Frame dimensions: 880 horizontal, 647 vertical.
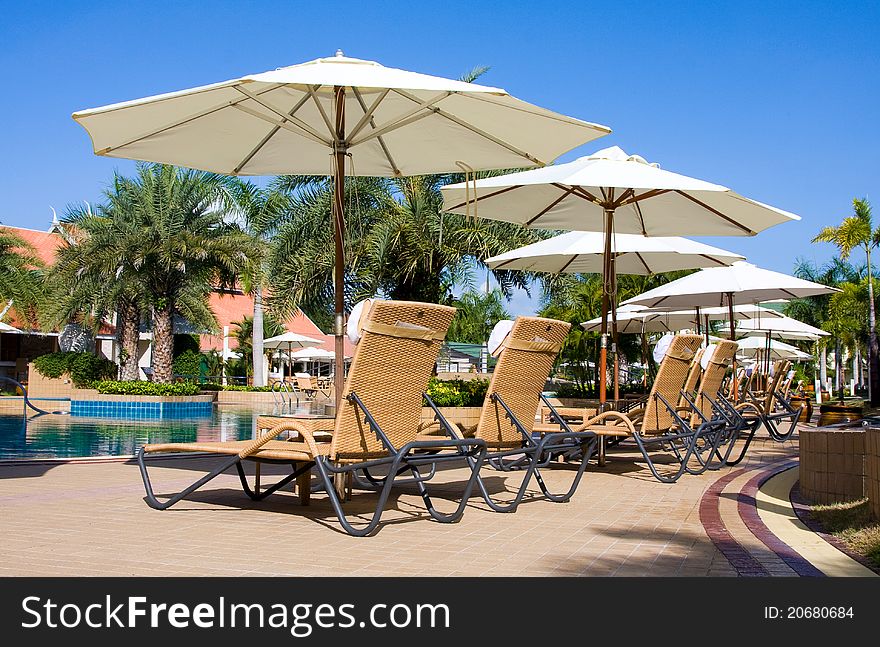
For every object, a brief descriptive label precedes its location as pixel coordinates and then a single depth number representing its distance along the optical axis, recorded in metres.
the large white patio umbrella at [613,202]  7.84
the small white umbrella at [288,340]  32.03
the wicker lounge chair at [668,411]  7.41
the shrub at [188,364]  32.88
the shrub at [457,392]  12.62
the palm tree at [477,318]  56.28
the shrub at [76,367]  26.98
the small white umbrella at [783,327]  17.35
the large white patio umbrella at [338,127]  5.92
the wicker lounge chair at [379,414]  4.77
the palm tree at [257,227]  20.90
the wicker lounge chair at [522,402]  5.96
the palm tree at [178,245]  24.78
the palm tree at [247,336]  39.17
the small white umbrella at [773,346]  24.67
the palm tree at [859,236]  37.53
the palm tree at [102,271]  24.59
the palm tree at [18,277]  28.28
